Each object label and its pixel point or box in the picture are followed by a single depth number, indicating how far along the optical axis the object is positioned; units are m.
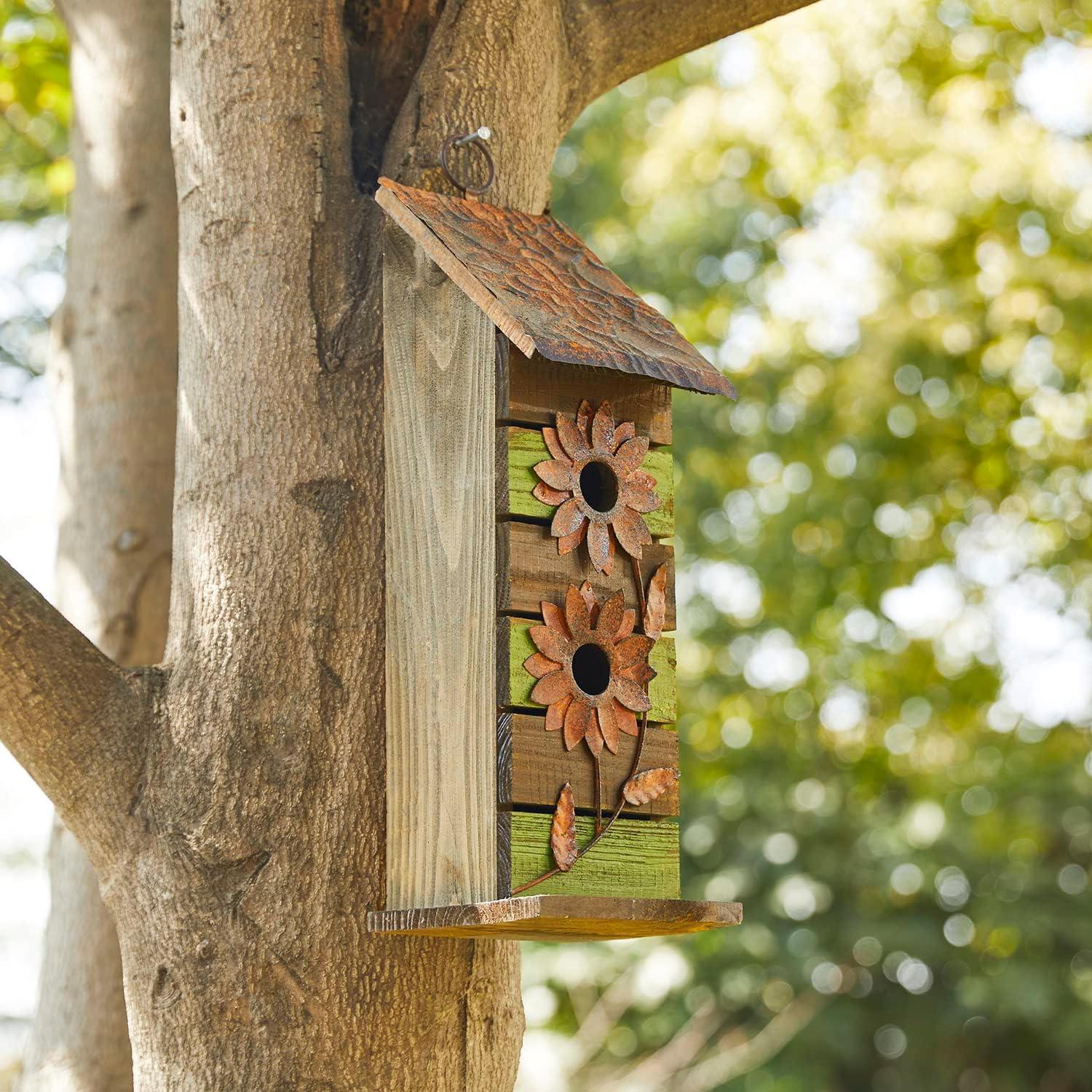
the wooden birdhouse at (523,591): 1.98
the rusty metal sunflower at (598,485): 2.09
